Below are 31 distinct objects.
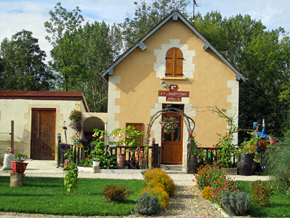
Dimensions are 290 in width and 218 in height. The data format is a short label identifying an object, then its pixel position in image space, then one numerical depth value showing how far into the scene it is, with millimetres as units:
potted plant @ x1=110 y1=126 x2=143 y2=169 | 12408
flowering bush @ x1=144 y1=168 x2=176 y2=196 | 8180
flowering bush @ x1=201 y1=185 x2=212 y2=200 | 7944
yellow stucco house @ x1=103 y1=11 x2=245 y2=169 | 14203
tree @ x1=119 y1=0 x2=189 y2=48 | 29734
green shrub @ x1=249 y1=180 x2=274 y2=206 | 7334
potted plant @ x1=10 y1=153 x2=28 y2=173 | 8594
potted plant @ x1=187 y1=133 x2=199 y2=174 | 12109
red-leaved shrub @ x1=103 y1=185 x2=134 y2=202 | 7051
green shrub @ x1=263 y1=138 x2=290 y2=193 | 8414
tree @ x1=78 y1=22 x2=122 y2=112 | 33250
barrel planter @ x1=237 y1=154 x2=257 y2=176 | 11852
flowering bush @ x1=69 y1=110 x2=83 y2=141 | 15234
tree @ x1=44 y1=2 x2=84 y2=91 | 28375
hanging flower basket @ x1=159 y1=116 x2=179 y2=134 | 13108
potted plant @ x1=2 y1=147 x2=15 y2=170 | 11844
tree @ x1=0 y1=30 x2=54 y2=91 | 32219
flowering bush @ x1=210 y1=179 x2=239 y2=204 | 7418
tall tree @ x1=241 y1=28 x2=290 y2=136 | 22427
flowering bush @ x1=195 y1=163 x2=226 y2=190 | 8250
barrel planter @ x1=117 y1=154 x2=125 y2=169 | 12047
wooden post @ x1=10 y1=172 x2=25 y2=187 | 8617
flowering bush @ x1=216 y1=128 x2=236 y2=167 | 12203
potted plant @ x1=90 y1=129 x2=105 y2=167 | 12039
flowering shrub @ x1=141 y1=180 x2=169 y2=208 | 6959
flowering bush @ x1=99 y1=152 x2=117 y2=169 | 12000
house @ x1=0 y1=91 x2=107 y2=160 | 15125
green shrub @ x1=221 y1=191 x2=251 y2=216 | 6675
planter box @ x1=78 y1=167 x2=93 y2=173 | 11836
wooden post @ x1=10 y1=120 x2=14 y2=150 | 14305
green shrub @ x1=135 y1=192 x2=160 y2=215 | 6484
